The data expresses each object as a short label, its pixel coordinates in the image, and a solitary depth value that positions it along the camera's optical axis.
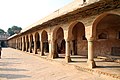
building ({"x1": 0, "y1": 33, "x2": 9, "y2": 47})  35.11
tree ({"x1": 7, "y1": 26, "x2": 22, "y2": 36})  63.96
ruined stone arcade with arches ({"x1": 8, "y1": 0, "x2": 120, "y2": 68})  5.01
